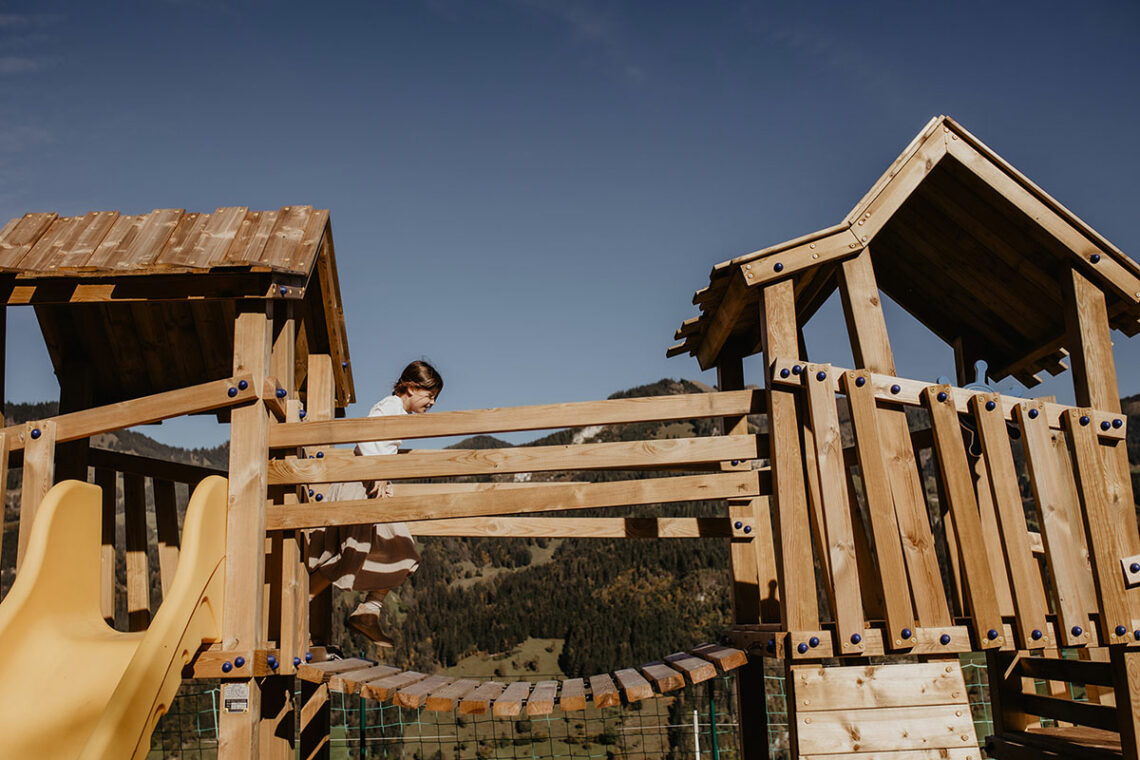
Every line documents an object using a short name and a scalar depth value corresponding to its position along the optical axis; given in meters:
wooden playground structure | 4.46
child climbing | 6.03
